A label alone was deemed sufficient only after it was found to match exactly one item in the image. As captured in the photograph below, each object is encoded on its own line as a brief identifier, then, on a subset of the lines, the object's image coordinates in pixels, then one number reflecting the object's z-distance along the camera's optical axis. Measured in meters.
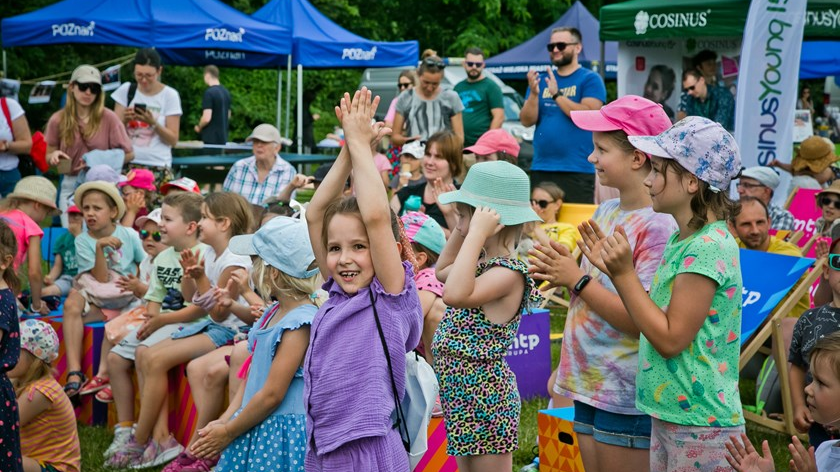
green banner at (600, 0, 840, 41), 9.78
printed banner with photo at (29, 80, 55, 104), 14.99
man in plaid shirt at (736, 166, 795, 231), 7.80
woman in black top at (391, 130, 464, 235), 6.89
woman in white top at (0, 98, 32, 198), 9.05
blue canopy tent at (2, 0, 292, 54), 12.68
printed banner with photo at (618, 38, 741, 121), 11.40
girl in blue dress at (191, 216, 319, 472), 3.64
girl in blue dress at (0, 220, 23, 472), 4.10
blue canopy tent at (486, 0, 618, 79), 20.50
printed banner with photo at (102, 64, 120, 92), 14.88
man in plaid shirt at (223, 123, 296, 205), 8.26
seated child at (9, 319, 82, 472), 4.85
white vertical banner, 8.33
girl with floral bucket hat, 2.95
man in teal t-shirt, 9.41
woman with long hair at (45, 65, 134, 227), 8.70
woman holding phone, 9.18
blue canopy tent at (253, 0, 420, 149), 15.70
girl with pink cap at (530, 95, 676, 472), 3.36
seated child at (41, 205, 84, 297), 7.24
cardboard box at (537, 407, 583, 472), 4.44
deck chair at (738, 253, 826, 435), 5.61
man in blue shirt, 8.59
